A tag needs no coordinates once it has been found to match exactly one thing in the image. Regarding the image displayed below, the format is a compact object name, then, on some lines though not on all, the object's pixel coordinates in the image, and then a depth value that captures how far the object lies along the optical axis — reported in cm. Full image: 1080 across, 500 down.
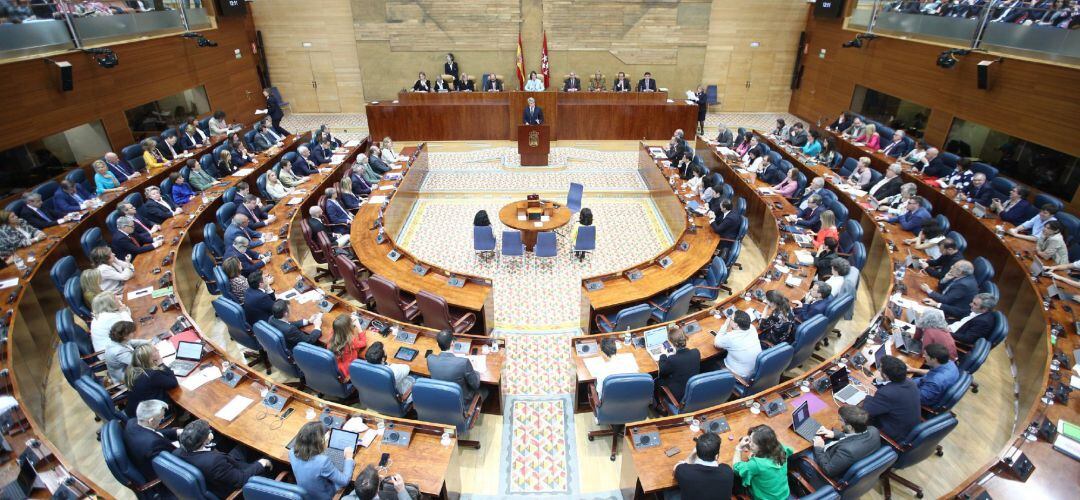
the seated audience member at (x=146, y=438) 445
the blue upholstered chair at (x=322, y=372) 564
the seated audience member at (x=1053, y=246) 750
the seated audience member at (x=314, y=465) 417
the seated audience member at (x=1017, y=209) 871
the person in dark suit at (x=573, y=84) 1952
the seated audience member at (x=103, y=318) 604
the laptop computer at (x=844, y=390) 532
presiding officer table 1723
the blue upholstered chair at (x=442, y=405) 516
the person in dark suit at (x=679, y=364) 560
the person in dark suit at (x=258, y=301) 664
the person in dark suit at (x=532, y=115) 1659
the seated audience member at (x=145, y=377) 507
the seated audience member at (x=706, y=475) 412
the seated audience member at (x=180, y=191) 1054
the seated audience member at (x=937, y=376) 514
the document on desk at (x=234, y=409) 513
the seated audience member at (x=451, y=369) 552
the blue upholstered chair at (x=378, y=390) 535
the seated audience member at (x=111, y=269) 718
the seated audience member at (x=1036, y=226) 803
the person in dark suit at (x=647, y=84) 1920
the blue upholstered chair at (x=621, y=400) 530
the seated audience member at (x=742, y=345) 581
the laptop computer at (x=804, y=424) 491
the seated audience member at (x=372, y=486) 375
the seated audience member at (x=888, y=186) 1016
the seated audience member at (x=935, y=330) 570
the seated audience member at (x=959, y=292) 666
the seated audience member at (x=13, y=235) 784
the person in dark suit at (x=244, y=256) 784
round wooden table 1023
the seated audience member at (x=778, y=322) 626
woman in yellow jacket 1174
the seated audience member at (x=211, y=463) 429
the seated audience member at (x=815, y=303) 655
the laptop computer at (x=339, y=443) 462
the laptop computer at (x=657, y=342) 618
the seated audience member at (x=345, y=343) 577
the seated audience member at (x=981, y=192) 959
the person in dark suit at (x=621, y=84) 1911
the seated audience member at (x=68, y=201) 930
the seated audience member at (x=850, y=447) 440
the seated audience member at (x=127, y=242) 800
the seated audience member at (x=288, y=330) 600
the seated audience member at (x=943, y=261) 725
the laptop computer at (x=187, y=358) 568
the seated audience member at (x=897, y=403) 479
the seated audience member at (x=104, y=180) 1024
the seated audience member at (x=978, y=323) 601
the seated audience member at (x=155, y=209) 926
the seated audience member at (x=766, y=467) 415
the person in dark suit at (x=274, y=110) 1706
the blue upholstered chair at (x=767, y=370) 575
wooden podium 1501
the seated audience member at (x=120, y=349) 545
